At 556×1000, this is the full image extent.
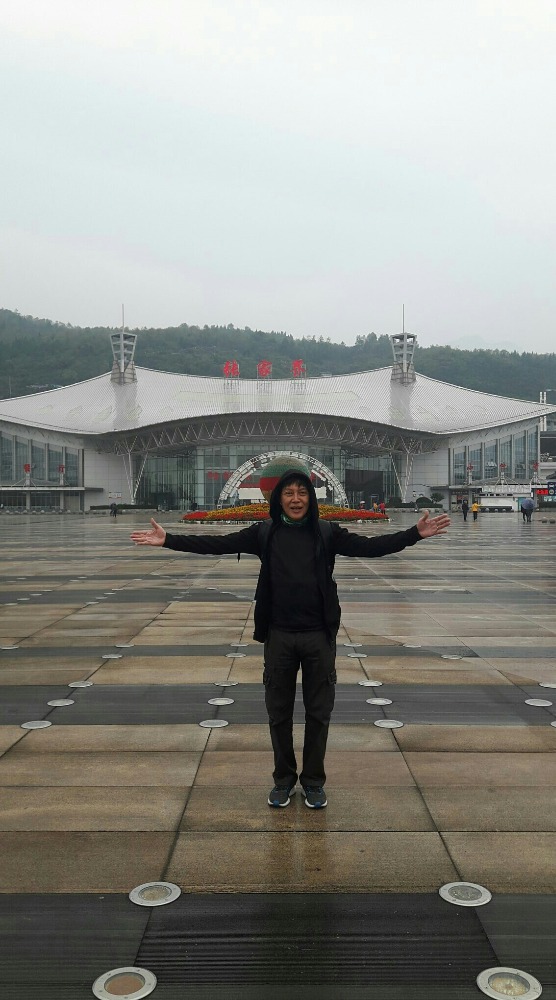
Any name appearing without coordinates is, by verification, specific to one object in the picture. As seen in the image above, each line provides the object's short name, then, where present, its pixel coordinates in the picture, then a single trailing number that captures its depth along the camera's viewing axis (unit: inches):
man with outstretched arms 176.4
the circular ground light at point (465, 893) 134.3
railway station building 3004.4
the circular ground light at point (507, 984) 110.2
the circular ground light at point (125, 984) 110.0
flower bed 1694.1
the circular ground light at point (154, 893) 134.6
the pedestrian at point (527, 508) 1775.3
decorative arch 2659.9
